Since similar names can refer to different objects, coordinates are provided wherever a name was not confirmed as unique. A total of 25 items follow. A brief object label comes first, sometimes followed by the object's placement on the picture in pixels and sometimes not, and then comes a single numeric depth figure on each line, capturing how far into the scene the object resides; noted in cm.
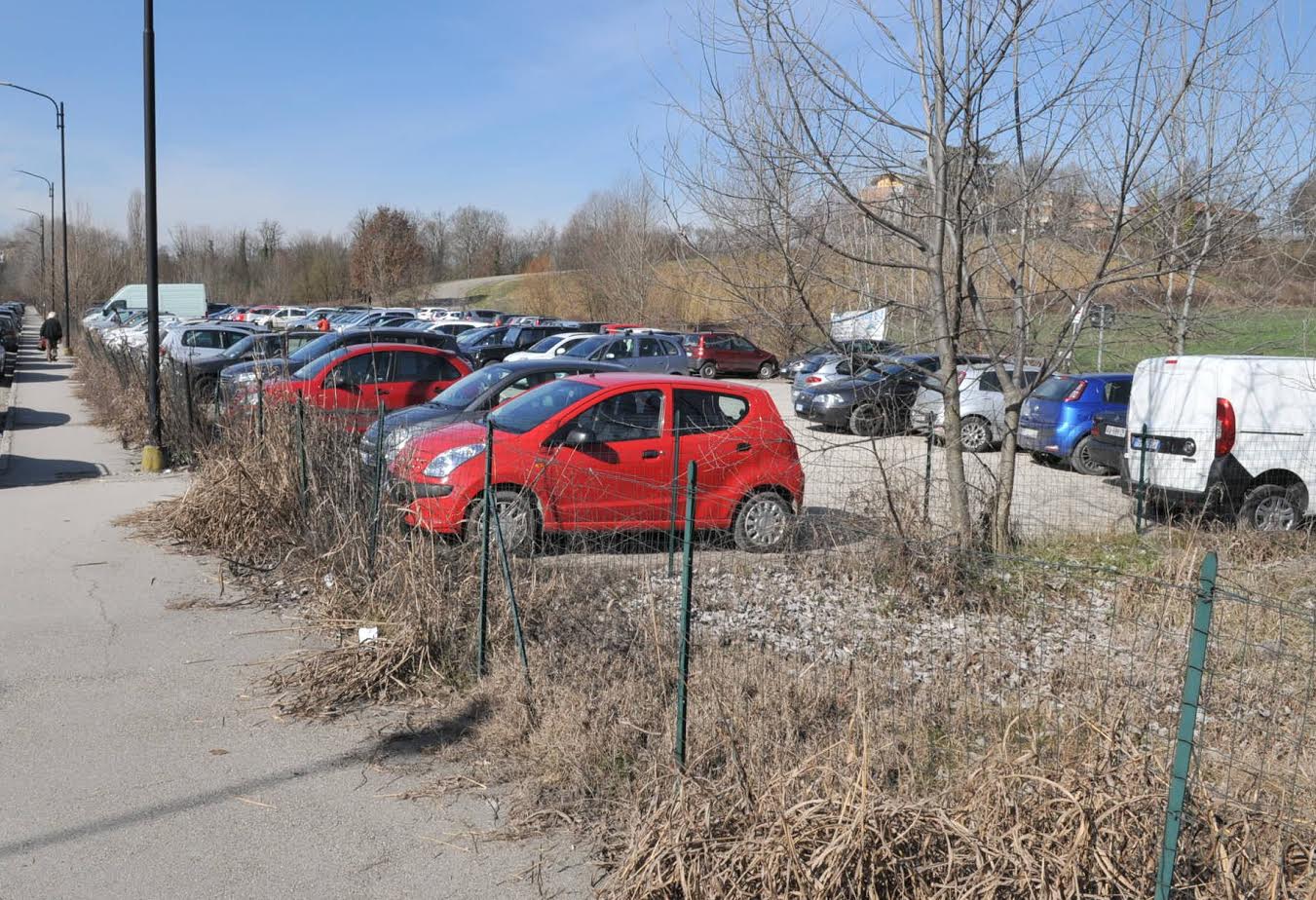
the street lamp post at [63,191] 3434
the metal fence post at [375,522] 755
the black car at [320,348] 1319
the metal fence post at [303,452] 938
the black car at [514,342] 3181
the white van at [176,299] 5688
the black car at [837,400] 2024
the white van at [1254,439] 1147
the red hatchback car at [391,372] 1535
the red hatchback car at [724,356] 3591
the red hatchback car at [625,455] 886
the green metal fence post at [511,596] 608
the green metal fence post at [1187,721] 321
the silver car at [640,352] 3030
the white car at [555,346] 3112
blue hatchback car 1709
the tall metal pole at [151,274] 1429
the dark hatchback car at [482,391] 1166
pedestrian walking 4081
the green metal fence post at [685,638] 469
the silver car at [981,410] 1919
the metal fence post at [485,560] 626
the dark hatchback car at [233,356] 1719
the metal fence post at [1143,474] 1173
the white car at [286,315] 5059
